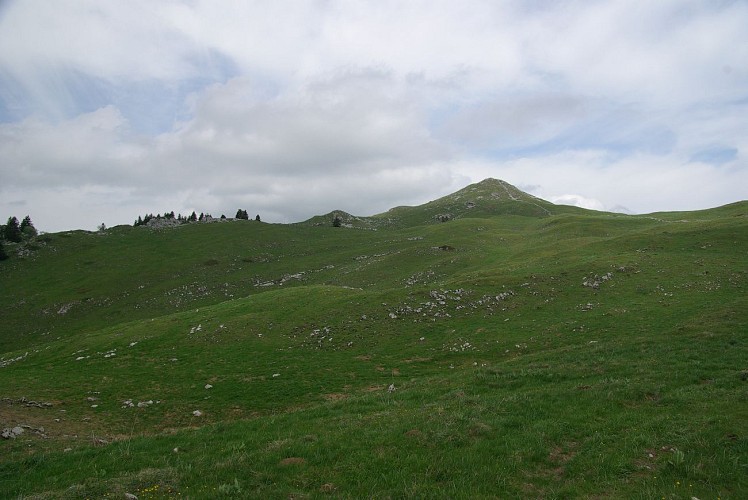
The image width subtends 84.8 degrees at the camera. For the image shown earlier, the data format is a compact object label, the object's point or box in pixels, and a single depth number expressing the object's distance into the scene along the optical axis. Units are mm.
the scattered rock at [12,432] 17844
